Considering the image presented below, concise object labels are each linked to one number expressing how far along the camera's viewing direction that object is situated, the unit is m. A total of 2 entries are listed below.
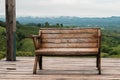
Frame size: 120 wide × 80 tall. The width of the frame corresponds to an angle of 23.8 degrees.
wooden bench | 4.69
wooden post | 5.30
